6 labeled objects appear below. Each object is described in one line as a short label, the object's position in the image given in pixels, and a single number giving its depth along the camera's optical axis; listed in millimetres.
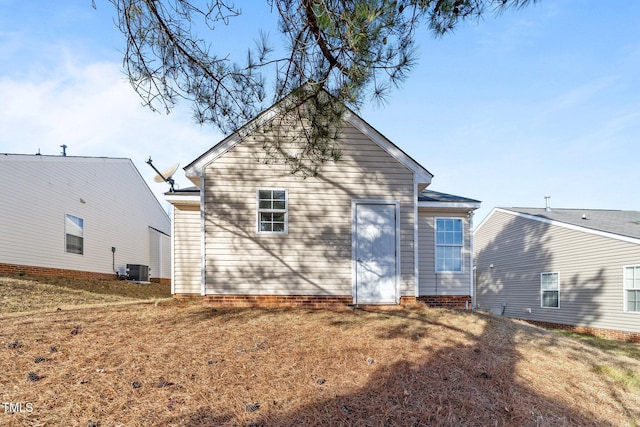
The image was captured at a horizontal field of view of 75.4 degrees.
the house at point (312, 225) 9383
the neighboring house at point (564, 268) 13805
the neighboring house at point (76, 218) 13609
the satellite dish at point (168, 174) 12494
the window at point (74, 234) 15933
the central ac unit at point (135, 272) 19406
